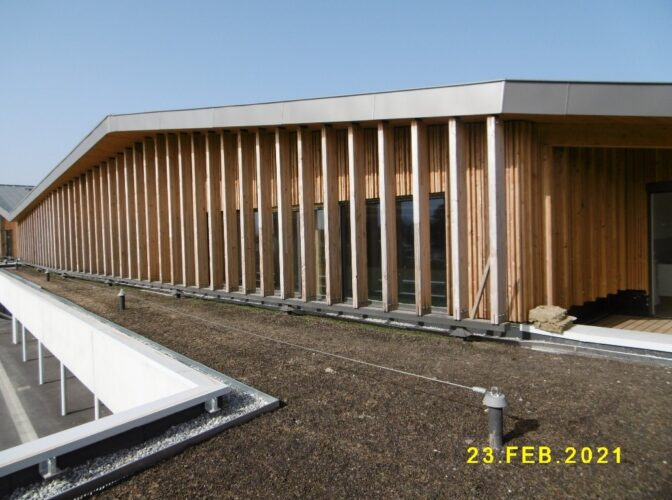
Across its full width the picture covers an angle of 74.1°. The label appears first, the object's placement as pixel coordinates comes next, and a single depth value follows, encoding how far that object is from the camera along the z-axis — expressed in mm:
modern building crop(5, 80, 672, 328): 8148
